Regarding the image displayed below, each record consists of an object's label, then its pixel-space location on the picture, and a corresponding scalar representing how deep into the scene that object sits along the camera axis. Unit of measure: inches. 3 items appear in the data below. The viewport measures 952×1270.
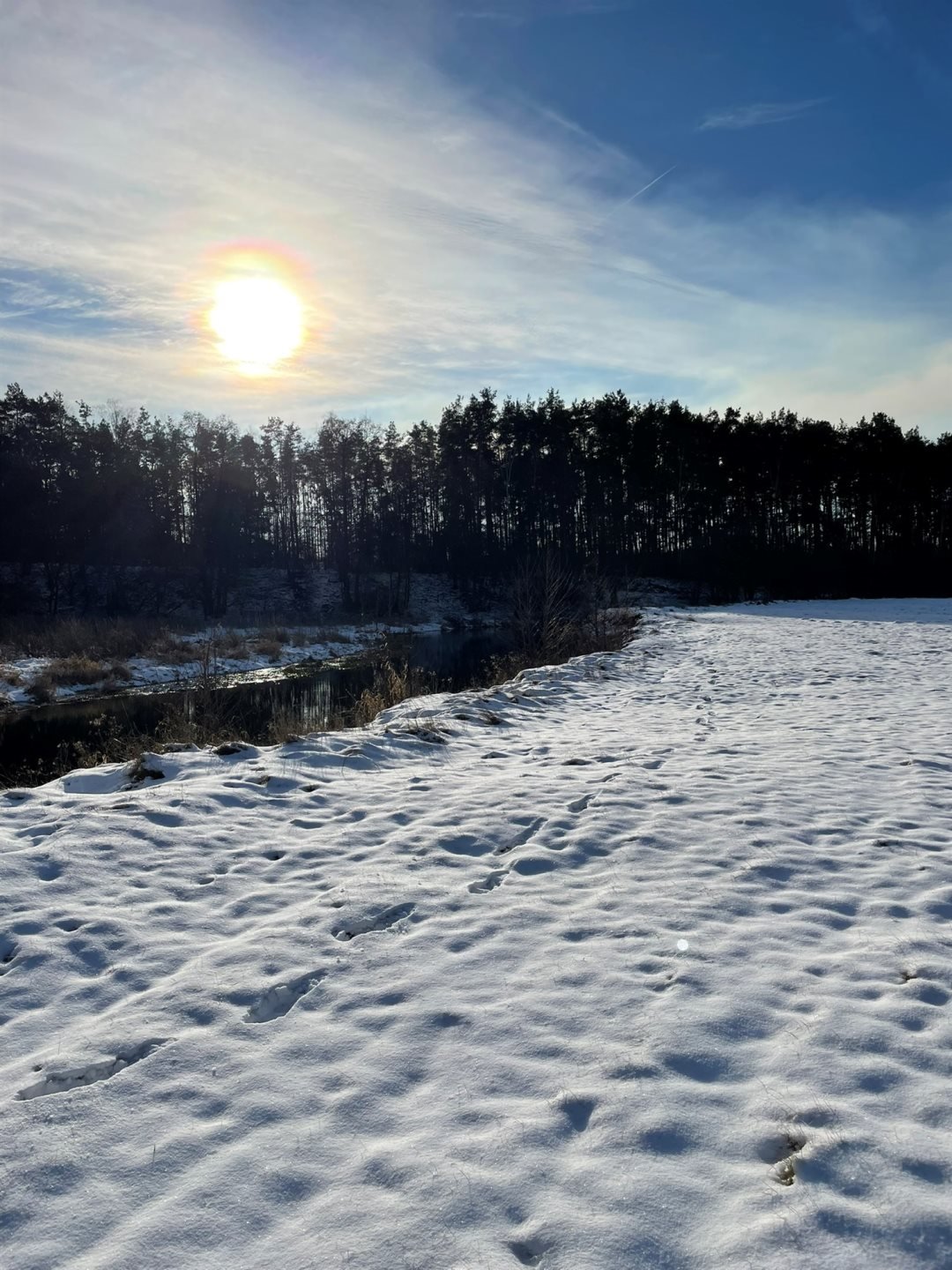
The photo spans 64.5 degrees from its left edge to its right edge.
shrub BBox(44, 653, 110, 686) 802.8
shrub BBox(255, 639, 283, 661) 1047.0
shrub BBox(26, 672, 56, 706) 735.1
